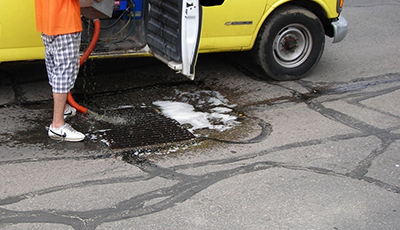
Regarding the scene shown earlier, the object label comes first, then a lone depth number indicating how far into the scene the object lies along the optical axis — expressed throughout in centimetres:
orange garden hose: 589
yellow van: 561
